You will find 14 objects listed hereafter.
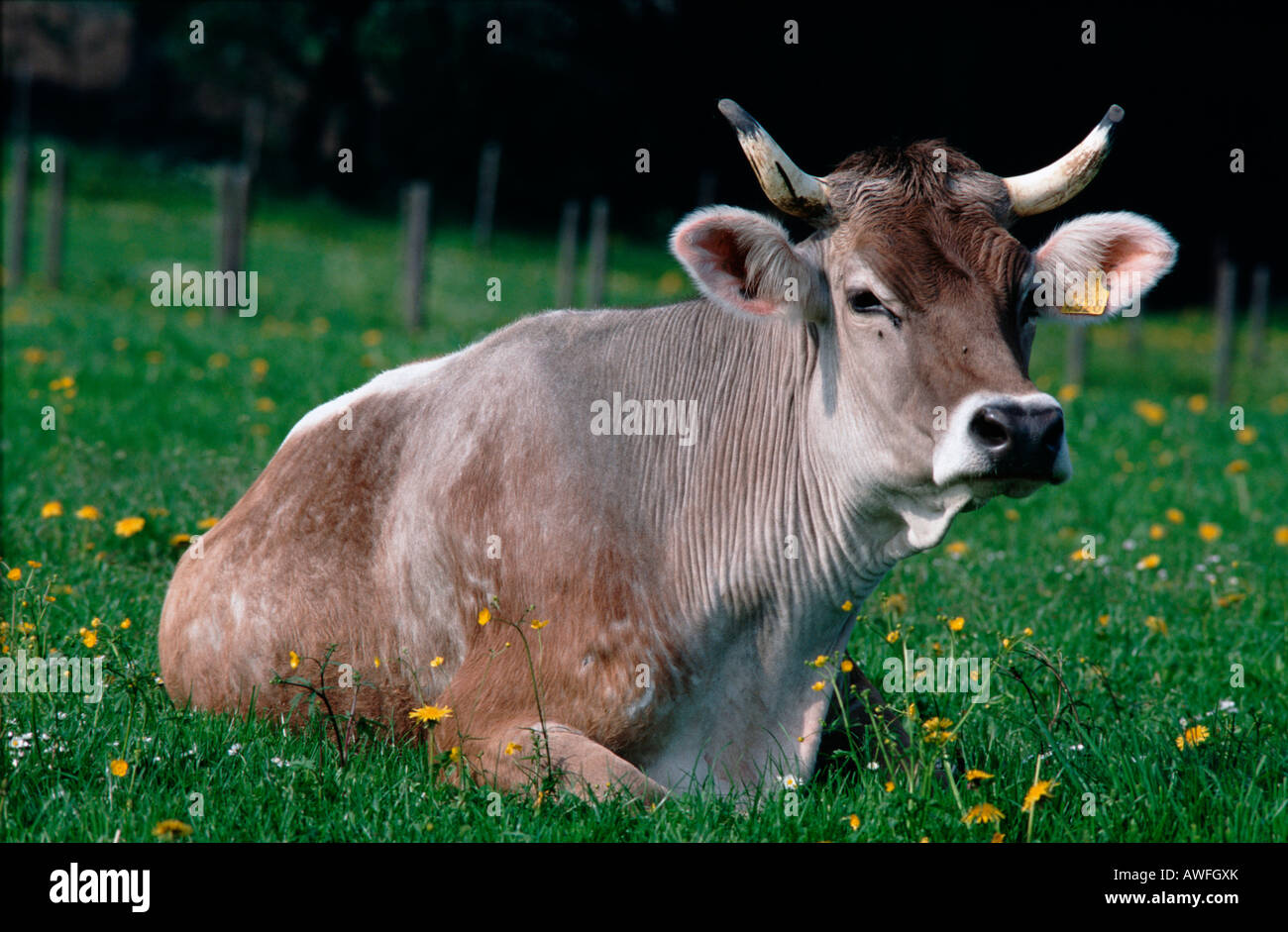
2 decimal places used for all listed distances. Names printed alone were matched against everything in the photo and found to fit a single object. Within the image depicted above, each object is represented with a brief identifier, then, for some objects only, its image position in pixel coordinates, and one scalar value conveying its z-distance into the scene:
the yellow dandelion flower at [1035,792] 3.39
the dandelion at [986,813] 3.34
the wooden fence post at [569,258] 17.77
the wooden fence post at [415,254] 16.02
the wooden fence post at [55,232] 16.70
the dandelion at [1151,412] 11.62
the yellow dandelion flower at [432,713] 3.66
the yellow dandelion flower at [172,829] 2.99
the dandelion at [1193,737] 4.09
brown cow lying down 3.74
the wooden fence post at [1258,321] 19.33
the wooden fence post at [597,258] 17.03
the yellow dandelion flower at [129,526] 5.97
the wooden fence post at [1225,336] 17.09
